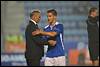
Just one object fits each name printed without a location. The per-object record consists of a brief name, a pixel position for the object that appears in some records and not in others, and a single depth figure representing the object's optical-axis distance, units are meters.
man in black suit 16.34
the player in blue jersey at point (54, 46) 16.34
